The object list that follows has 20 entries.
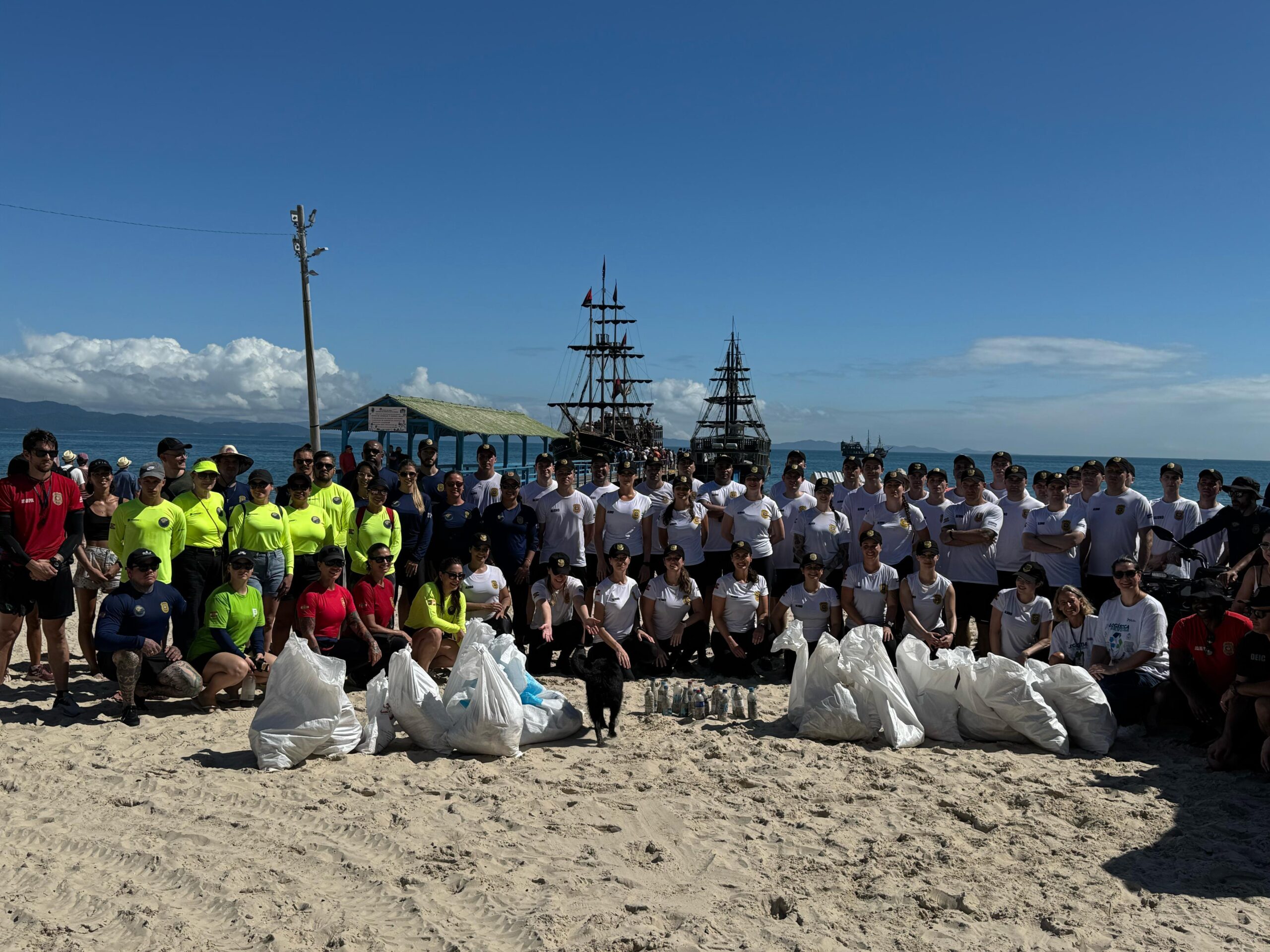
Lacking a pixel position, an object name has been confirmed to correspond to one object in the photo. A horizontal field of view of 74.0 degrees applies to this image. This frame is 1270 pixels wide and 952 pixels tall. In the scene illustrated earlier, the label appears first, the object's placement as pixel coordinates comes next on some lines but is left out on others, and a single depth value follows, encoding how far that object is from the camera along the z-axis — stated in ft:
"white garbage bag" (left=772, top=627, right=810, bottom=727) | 18.34
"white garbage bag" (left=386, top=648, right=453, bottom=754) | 16.70
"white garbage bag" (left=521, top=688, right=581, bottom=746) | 17.13
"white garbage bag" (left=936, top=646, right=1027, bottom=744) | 17.21
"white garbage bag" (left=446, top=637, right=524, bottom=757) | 16.26
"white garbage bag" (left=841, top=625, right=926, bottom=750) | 16.99
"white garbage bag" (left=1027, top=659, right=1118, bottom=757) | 16.85
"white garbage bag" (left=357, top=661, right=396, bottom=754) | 16.53
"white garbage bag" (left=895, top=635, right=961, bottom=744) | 17.40
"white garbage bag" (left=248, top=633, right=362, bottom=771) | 15.57
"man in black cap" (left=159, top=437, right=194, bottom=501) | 20.57
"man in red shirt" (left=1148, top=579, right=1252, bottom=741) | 16.97
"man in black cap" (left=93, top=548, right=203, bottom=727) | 18.03
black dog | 17.21
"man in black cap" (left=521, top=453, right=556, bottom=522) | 25.23
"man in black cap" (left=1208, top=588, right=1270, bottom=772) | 15.40
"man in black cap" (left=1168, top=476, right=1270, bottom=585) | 21.49
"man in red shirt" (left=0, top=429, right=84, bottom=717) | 17.99
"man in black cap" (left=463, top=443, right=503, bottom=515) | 25.36
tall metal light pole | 50.93
